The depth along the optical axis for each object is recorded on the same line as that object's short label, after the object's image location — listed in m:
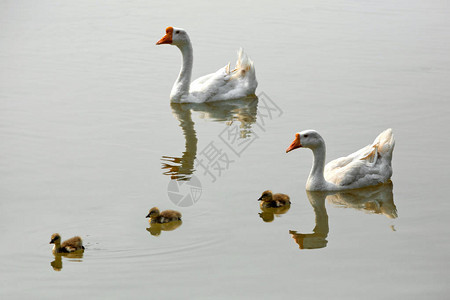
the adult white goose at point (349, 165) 11.81
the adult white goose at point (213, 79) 16.41
